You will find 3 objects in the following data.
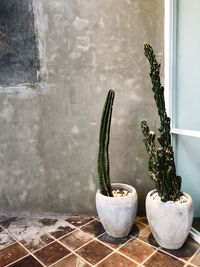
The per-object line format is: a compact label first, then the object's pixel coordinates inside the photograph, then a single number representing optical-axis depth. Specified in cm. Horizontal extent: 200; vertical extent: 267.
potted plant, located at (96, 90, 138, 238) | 175
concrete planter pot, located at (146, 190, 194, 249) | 158
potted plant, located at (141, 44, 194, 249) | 159
